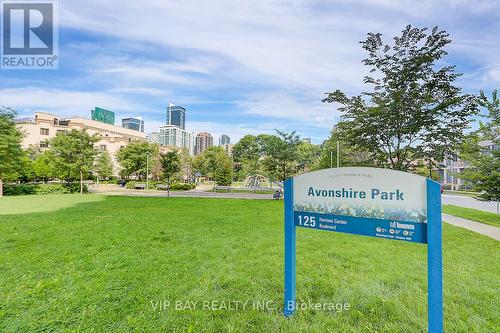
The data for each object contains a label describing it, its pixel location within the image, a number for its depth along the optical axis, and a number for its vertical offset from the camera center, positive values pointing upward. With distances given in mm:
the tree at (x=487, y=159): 9883 +455
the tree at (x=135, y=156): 46938 +2205
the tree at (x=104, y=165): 32531 +536
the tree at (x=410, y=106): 7734 +1864
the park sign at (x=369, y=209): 2607 -429
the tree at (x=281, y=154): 23844 +1373
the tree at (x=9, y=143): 22342 +2054
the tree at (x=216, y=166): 43000 +539
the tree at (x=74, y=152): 28547 +1756
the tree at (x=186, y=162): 51712 +1357
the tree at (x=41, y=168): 36125 +16
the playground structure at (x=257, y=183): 37188 -1903
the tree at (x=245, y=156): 38094 +2483
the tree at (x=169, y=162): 26878 +691
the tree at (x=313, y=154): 25500 +1461
